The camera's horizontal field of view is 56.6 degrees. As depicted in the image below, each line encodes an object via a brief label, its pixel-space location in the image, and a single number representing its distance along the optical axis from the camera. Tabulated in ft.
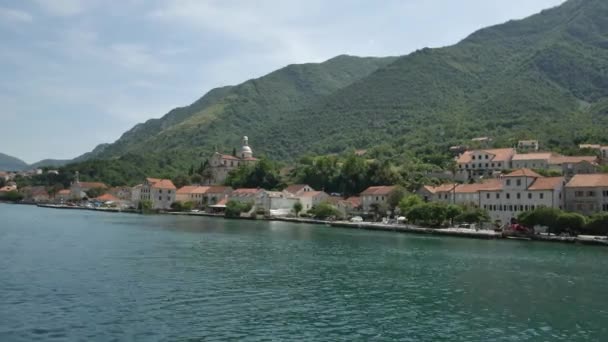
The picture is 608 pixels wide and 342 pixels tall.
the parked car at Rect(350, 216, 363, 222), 309.57
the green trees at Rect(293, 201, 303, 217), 357.00
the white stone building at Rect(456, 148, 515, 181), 352.90
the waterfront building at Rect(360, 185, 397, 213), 326.24
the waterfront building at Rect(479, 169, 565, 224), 234.38
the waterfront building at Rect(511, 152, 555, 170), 329.31
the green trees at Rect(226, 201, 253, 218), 369.91
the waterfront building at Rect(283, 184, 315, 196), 382.01
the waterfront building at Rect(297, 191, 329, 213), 366.02
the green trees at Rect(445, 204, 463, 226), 253.03
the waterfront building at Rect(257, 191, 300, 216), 365.61
